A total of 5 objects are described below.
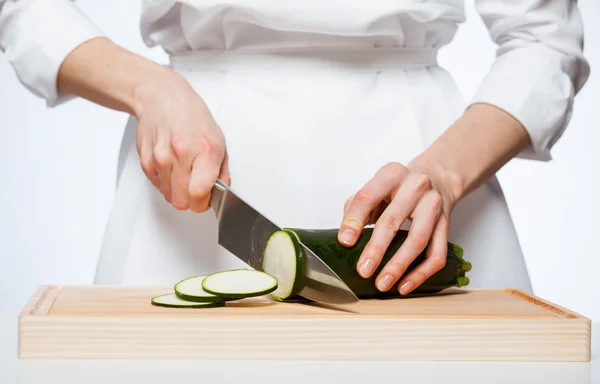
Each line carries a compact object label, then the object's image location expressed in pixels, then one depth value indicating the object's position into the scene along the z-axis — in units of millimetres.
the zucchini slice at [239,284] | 1302
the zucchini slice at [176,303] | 1293
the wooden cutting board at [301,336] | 1167
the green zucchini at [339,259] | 1375
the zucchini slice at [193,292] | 1305
